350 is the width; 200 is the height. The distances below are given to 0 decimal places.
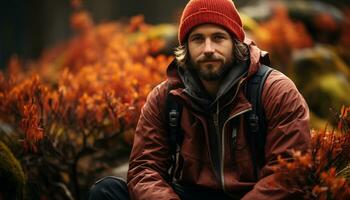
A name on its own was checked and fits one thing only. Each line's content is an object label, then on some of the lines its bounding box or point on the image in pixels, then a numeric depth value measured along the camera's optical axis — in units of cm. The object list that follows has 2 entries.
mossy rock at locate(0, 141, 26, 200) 532
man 450
